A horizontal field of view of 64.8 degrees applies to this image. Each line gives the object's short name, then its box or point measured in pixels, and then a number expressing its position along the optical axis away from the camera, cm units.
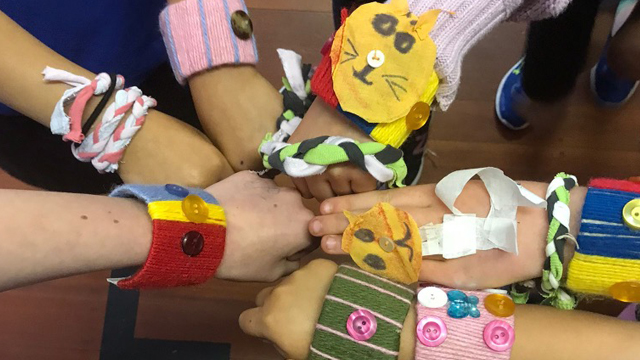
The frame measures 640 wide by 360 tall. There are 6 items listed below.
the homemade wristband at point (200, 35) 59
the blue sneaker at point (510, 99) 95
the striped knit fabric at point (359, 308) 49
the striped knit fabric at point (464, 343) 48
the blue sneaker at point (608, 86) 92
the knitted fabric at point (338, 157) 52
